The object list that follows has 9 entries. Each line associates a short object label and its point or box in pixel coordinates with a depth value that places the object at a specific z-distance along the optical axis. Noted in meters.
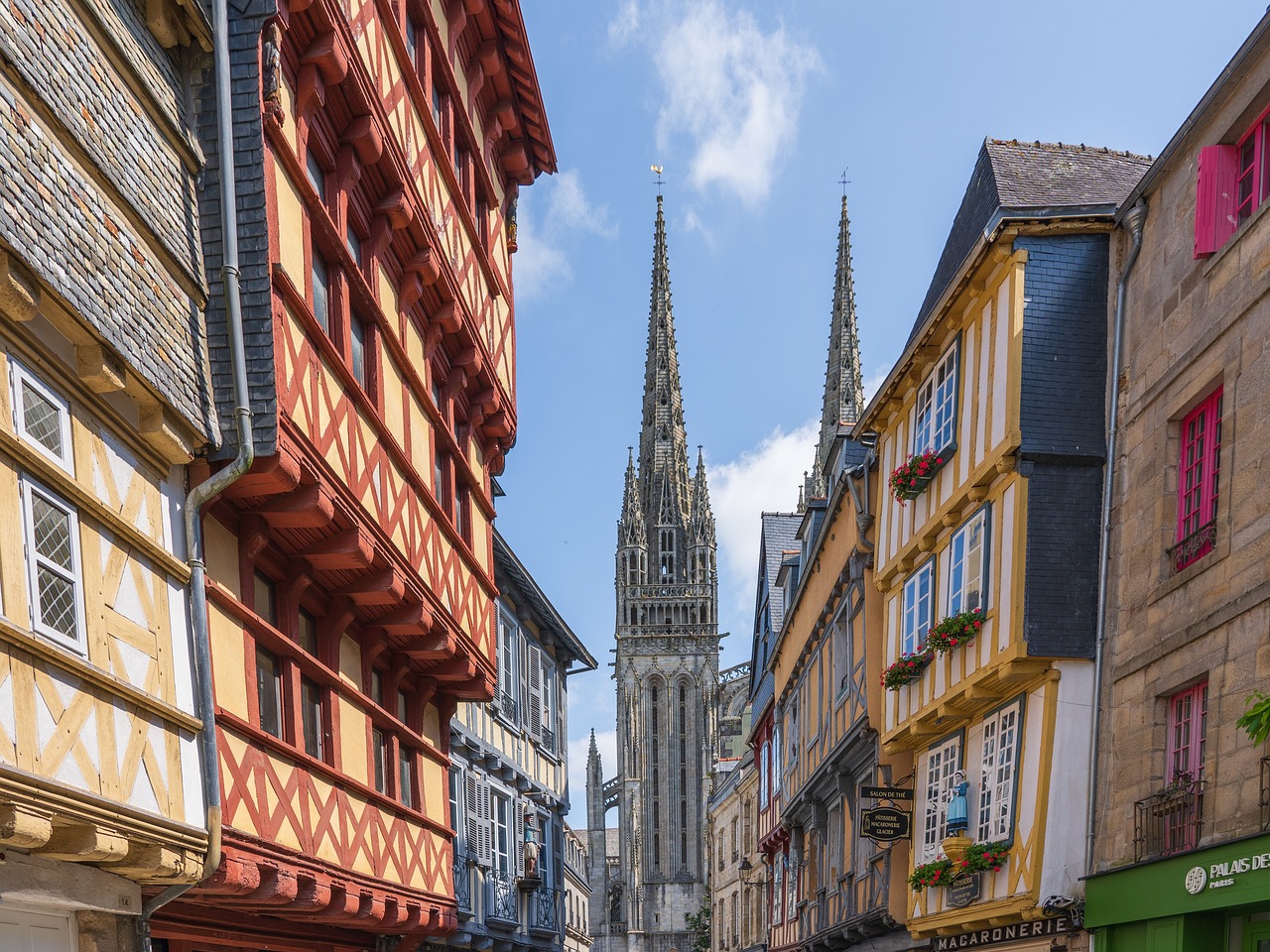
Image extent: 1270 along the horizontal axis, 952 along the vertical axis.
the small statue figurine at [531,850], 22.58
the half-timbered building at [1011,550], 13.13
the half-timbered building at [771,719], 28.69
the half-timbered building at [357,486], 9.88
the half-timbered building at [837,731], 18.42
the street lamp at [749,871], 35.66
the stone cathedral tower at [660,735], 105.94
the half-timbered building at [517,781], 19.69
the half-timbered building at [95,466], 7.23
